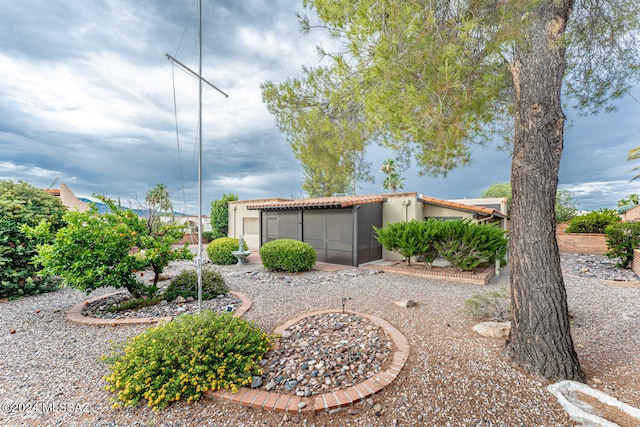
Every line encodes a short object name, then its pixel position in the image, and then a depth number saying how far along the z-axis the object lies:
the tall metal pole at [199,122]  3.96
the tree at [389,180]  27.25
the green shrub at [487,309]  4.36
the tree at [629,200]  19.45
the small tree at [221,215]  20.02
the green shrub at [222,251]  10.98
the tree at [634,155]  12.57
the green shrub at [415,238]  8.21
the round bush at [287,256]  8.78
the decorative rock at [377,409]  2.34
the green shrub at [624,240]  8.77
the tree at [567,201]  18.47
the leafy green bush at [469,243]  7.73
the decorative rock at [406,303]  5.18
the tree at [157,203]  10.11
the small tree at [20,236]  6.02
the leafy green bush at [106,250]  4.64
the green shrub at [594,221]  13.38
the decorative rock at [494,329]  3.73
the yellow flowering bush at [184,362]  2.54
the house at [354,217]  10.37
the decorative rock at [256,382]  2.68
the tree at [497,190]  31.54
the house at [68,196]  20.43
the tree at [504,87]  2.94
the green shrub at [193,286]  5.77
